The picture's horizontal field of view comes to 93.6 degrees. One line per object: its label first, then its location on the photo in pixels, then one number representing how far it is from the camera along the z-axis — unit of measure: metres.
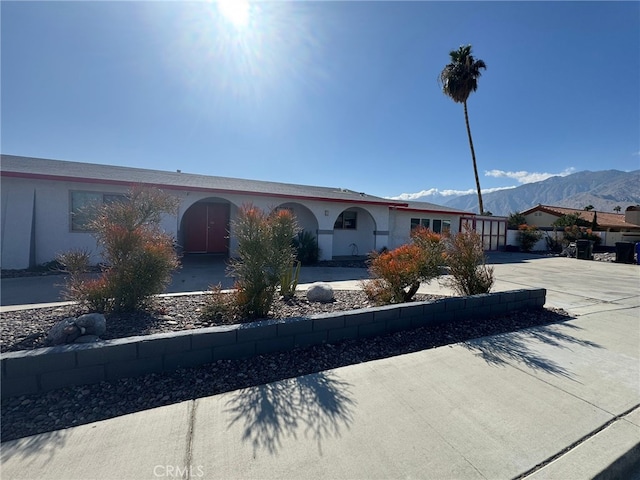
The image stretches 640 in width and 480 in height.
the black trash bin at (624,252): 14.91
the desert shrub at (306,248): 11.77
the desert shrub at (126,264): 4.10
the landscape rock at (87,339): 3.06
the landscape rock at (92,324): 3.23
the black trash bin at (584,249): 16.08
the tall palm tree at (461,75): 22.91
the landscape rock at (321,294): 5.56
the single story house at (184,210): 8.47
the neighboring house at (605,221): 24.52
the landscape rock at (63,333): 3.04
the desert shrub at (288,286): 5.46
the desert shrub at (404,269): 4.95
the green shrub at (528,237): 20.62
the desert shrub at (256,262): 4.07
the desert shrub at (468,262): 5.53
